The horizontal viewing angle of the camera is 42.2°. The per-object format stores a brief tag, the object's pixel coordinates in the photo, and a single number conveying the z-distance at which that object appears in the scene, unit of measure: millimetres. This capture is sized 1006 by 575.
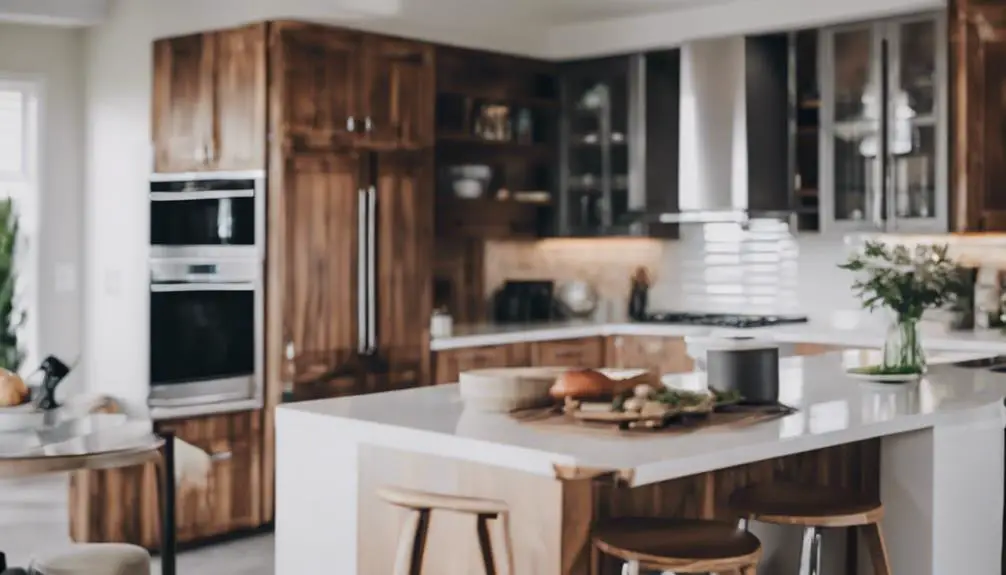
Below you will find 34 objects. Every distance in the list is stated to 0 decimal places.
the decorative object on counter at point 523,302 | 7527
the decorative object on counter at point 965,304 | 6453
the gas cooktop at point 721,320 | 6832
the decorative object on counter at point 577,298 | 7699
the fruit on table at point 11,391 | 3998
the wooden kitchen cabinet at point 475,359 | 6605
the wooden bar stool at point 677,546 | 2857
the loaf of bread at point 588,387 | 3270
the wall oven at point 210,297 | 6000
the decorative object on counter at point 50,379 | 4090
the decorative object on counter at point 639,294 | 7578
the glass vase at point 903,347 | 4242
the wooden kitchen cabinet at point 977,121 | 5941
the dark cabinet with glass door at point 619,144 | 7211
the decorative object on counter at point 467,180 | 7090
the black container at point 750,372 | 3529
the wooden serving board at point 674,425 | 3029
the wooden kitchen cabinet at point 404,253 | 6359
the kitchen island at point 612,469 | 2857
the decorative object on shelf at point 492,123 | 7199
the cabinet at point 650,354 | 6824
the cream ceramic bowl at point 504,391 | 3334
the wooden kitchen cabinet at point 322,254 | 6000
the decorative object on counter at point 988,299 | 6336
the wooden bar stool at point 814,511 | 3354
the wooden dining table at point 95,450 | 3484
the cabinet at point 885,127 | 6129
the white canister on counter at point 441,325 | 6711
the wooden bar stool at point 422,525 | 2830
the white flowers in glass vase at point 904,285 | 4121
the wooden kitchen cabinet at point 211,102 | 6039
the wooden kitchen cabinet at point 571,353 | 6918
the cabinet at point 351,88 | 5988
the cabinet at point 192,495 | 5578
